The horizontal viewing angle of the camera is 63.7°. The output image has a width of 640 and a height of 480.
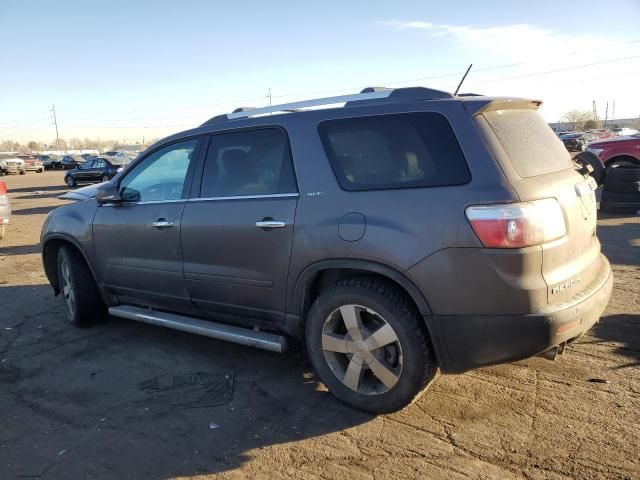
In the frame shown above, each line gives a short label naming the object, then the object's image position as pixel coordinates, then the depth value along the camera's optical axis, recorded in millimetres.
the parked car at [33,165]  45656
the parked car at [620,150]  12117
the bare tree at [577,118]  92125
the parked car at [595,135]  47731
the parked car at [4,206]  9953
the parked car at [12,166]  42416
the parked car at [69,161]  49688
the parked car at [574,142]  41153
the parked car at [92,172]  26983
